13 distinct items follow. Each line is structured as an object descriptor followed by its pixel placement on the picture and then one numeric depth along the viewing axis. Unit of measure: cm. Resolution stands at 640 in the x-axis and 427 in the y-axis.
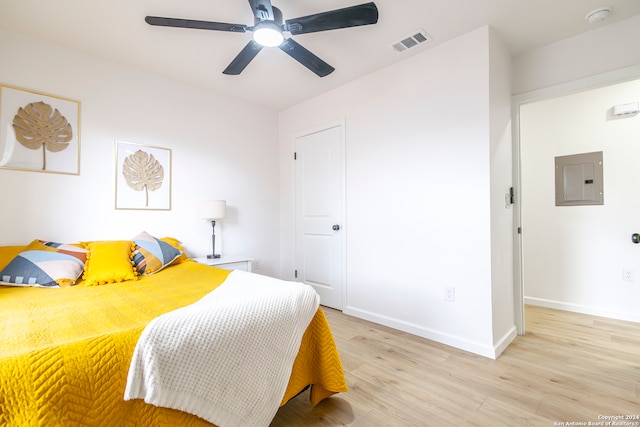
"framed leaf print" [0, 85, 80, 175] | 221
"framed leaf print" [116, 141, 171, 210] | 269
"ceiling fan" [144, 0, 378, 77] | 160
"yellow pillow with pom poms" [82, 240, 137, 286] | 203
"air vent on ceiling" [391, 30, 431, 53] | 228
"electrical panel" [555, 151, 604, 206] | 309
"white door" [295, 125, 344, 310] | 326
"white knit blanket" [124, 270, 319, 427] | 100
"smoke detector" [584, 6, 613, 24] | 197
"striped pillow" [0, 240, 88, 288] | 188
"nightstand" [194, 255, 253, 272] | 282
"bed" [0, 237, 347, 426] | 84
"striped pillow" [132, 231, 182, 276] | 230
